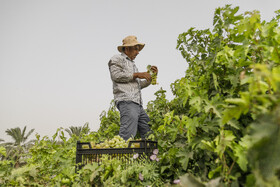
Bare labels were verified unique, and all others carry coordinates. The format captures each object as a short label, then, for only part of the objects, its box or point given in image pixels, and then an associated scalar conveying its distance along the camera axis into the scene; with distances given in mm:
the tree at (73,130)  20094
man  3166
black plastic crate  2180
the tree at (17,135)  21331
